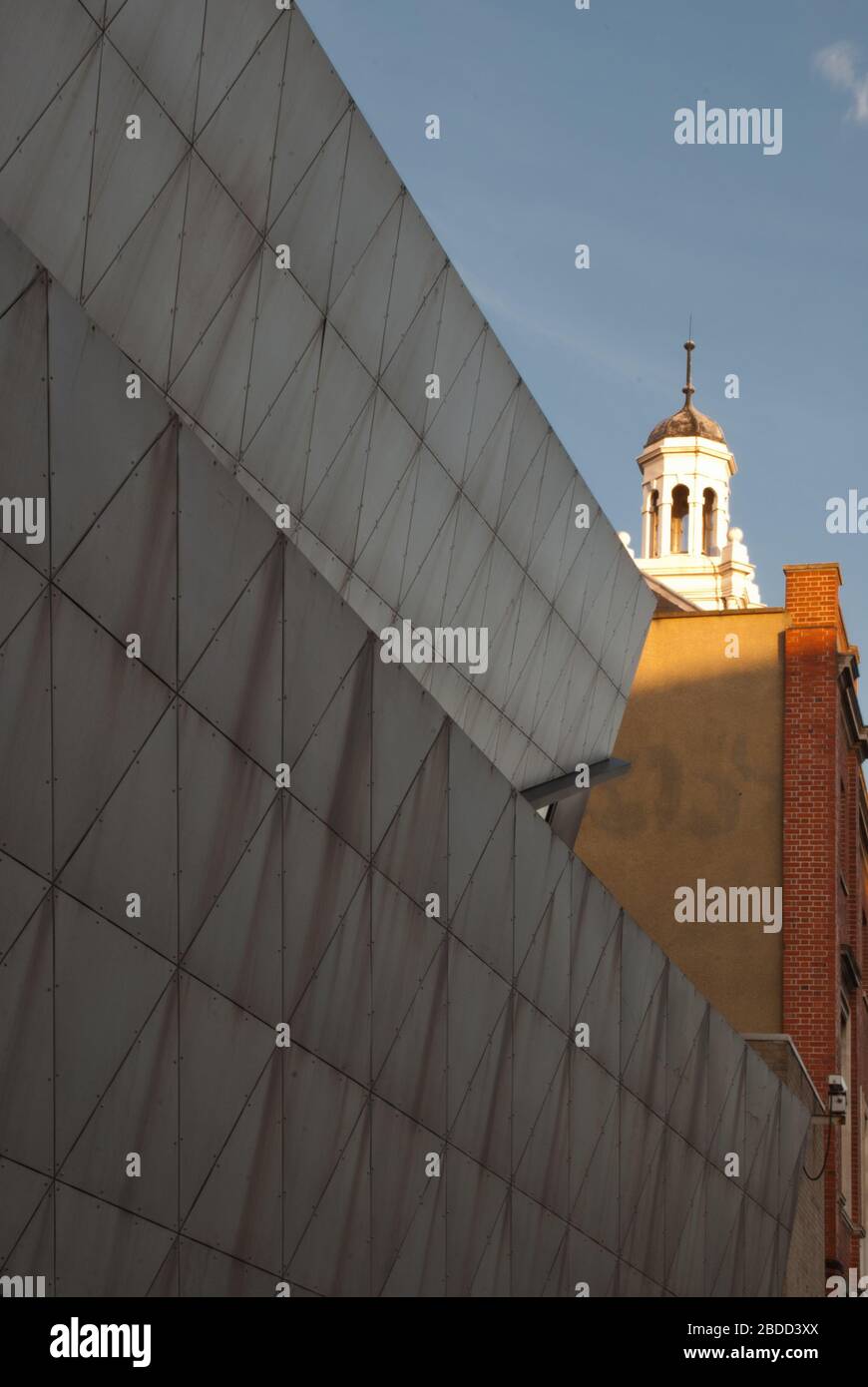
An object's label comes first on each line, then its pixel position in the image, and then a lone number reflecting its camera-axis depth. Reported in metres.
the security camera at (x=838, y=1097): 26.30
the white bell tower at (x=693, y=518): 67.19
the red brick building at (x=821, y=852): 29.31
